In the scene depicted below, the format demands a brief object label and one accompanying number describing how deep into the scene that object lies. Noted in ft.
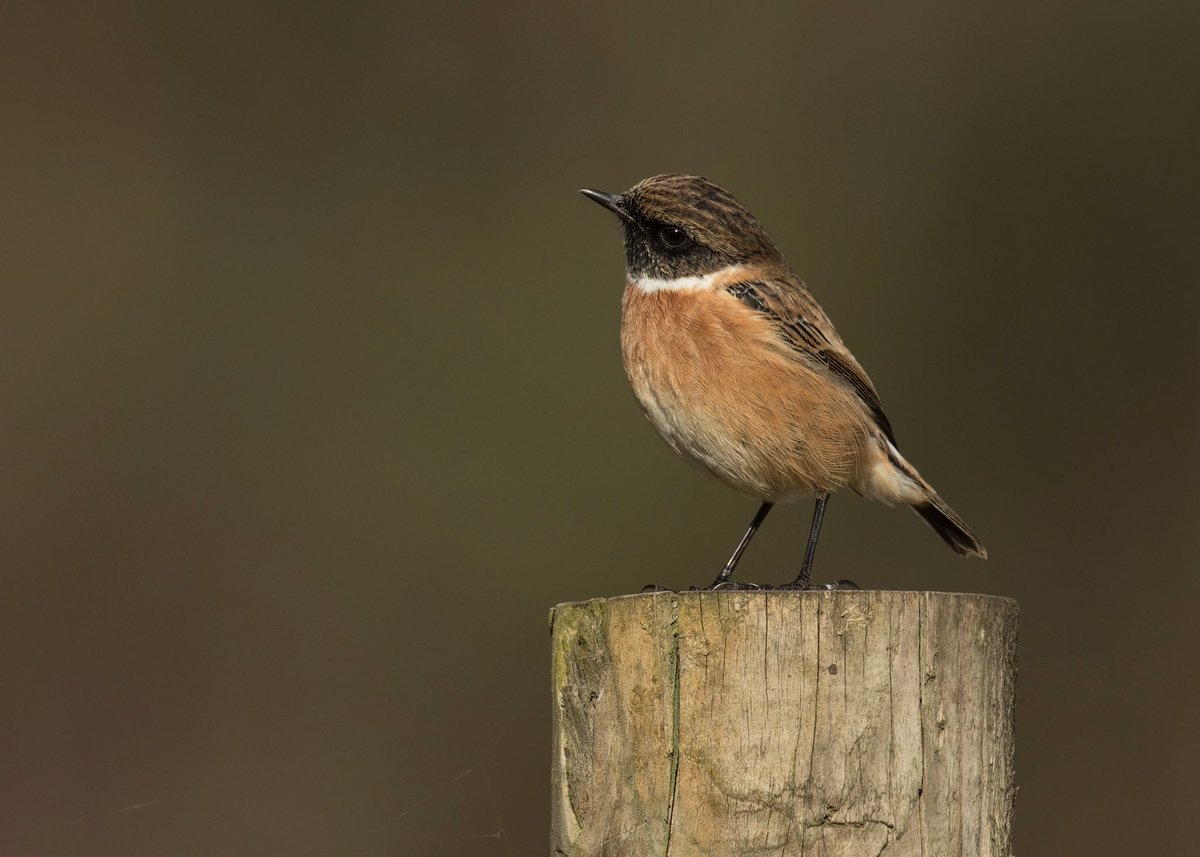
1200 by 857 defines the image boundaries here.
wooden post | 20.67
